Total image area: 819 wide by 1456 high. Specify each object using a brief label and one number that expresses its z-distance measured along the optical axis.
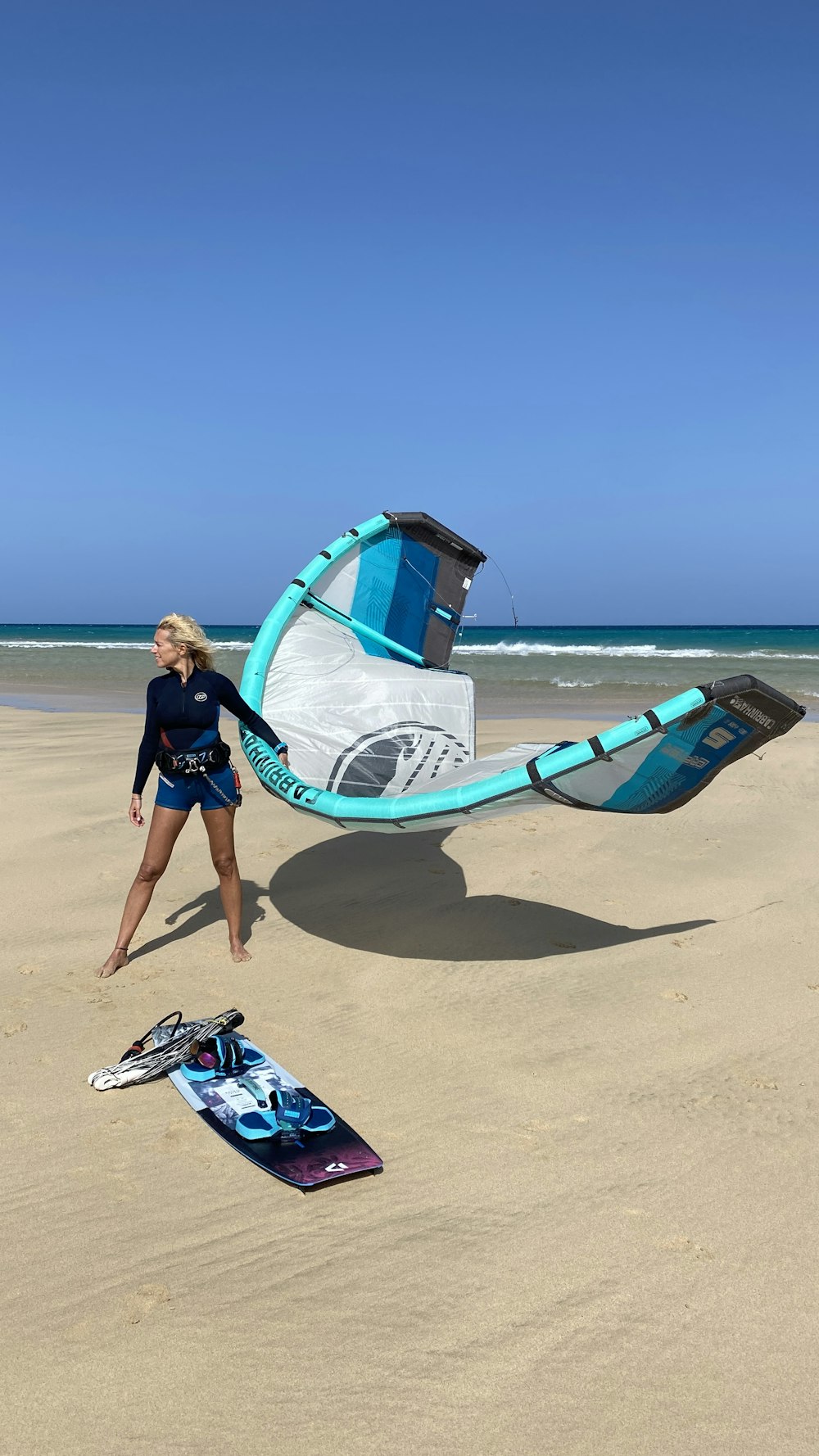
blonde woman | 4.29
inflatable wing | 3.77
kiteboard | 2.95
